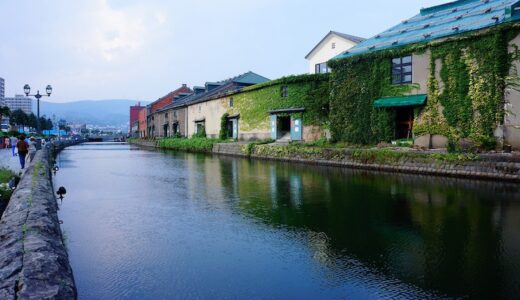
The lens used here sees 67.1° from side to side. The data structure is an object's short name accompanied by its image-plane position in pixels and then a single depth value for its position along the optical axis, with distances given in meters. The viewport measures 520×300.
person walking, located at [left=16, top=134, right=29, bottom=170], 16.52
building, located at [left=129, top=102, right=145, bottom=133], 112.27
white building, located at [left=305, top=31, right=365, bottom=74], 37.77
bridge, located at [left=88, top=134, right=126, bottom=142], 105.38
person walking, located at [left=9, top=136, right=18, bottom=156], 25.06
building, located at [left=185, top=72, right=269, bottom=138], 43.78
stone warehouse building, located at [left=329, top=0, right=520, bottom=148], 18.53
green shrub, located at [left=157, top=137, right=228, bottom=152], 40.78
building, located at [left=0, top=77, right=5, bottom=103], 165.95
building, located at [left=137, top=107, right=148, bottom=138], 84.86
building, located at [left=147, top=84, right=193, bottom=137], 69.94
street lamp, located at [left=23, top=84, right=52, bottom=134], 29.33
